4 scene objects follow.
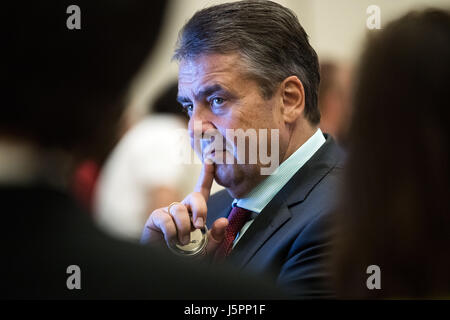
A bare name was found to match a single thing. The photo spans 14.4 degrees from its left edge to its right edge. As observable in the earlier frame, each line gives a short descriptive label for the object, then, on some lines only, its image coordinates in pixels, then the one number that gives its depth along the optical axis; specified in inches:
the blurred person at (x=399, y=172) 82.3
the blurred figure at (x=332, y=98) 96.5
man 92.3
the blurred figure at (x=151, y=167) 101.0
